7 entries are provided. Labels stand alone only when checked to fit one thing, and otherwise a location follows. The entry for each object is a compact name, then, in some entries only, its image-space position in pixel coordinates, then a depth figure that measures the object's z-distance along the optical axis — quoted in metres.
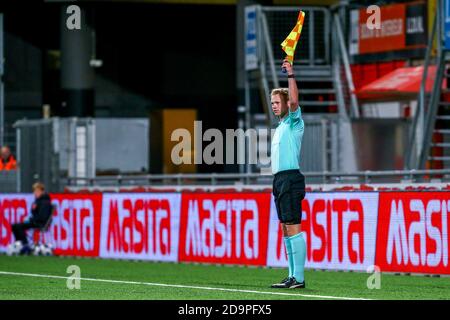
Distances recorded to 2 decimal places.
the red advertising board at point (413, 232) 18.59
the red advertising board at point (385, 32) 31.44
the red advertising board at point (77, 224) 25.78
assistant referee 14.99
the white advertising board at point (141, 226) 23.98
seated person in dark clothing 26.56
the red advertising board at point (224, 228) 22.05
